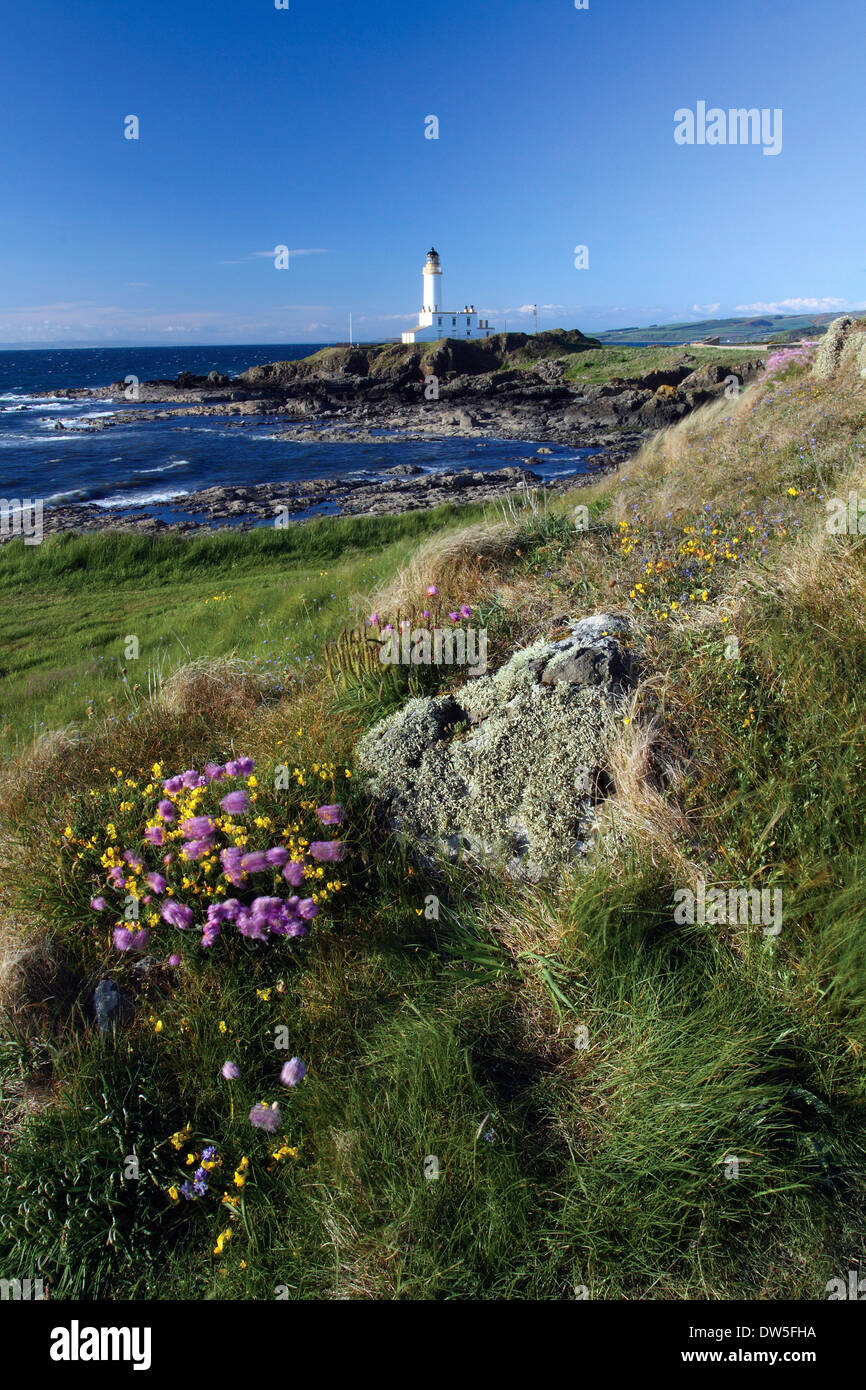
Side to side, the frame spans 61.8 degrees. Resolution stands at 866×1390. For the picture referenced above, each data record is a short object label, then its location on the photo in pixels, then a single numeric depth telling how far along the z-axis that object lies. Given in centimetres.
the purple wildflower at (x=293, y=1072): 269
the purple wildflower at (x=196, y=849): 334
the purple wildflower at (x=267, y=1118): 259
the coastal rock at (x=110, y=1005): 309
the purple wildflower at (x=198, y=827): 343
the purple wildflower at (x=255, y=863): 328
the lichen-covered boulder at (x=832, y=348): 1434
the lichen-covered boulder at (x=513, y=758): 357
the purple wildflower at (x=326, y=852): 343
